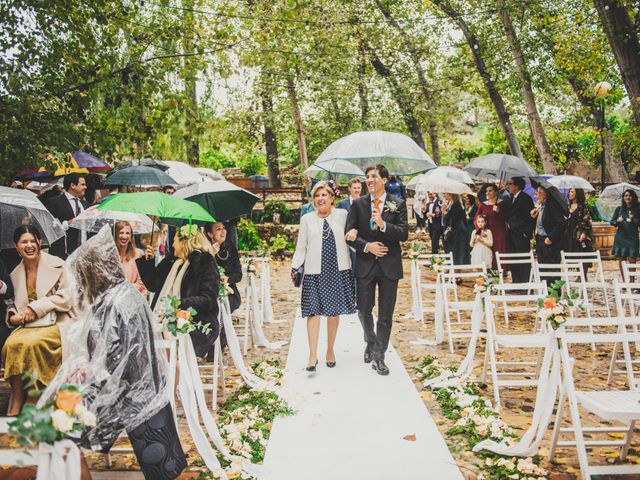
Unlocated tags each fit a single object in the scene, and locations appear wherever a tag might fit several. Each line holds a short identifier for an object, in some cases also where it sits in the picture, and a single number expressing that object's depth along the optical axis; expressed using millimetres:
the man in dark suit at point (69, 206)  7500
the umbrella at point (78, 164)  8477
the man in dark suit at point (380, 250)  5883
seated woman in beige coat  4781
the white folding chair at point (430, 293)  8036
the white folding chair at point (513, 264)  8109
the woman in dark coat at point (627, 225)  11500
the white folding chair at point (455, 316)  6781
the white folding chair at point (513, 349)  4875
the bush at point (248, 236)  17156
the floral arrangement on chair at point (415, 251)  8734
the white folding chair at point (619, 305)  5416
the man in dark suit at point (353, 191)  9203
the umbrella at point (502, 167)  9159
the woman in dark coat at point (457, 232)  11820
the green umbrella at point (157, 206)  5004
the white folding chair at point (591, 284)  6766
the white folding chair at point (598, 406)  3371
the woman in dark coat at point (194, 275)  4727
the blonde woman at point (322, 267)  5922
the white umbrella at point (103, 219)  6047
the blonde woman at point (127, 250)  5480
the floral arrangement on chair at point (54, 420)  2312
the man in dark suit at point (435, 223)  13602
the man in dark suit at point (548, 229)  9234
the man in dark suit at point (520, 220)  10055
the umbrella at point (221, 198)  6383
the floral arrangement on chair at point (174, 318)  3908
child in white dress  10258
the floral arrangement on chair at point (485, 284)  5754
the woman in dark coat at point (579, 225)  10766
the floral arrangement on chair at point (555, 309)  4035
